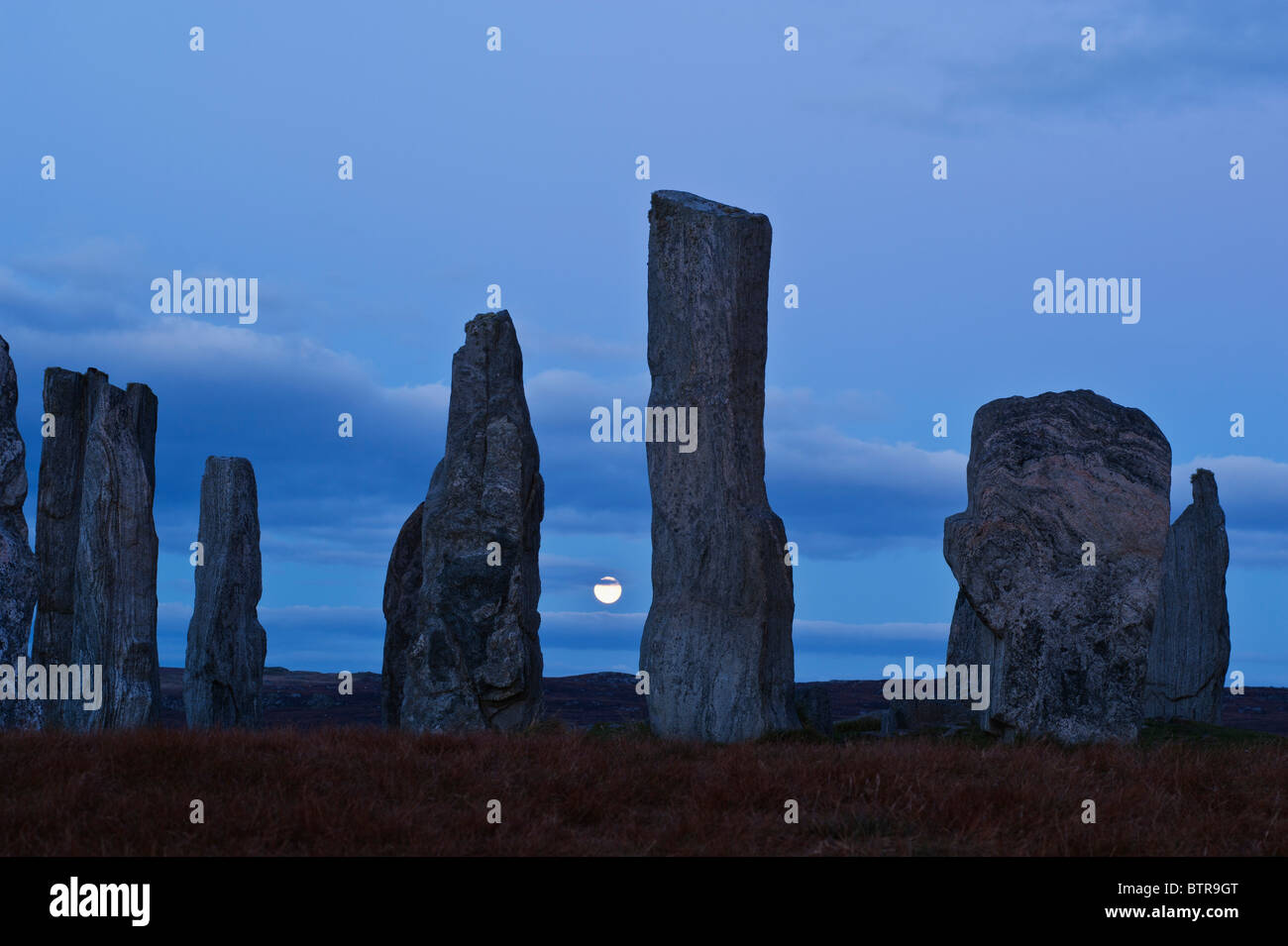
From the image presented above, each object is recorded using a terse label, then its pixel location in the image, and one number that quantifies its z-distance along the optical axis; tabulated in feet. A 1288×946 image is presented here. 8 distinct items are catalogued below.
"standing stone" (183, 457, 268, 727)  63.36
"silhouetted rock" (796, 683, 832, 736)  54.54
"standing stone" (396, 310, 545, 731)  52.65
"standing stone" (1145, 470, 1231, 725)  73.82
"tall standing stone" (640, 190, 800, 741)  49.85
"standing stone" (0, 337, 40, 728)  42.86
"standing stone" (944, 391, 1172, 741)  48.26
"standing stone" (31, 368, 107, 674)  59.82
